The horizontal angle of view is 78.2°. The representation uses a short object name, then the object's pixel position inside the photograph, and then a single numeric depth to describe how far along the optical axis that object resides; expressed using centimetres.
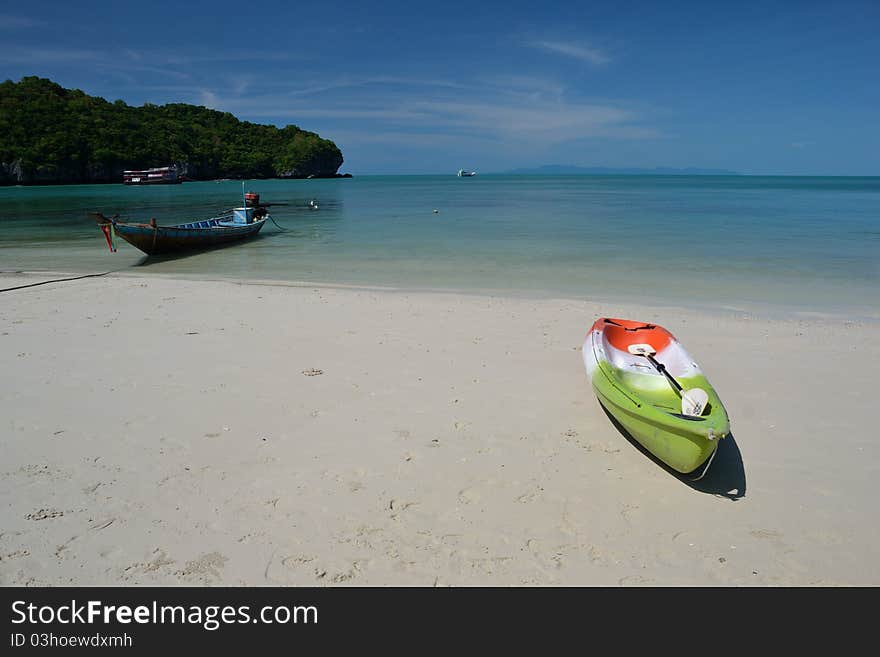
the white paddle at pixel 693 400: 471
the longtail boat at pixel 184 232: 1714
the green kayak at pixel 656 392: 423
